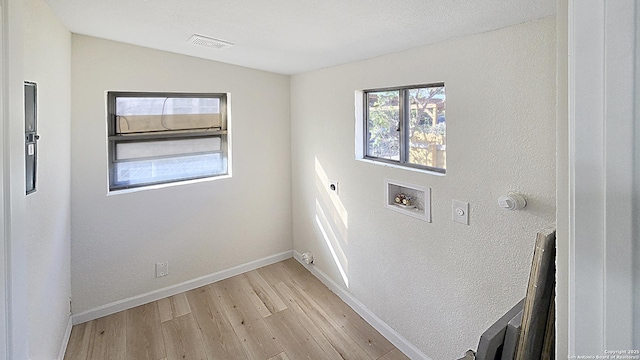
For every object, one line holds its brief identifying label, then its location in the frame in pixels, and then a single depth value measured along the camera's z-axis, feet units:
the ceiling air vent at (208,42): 7.75
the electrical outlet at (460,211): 6.19
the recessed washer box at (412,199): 6.97
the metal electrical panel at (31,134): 5.21
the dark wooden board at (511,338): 3.54
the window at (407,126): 7.00
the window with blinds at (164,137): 9.58
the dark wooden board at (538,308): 3.42
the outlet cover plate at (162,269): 10.11
